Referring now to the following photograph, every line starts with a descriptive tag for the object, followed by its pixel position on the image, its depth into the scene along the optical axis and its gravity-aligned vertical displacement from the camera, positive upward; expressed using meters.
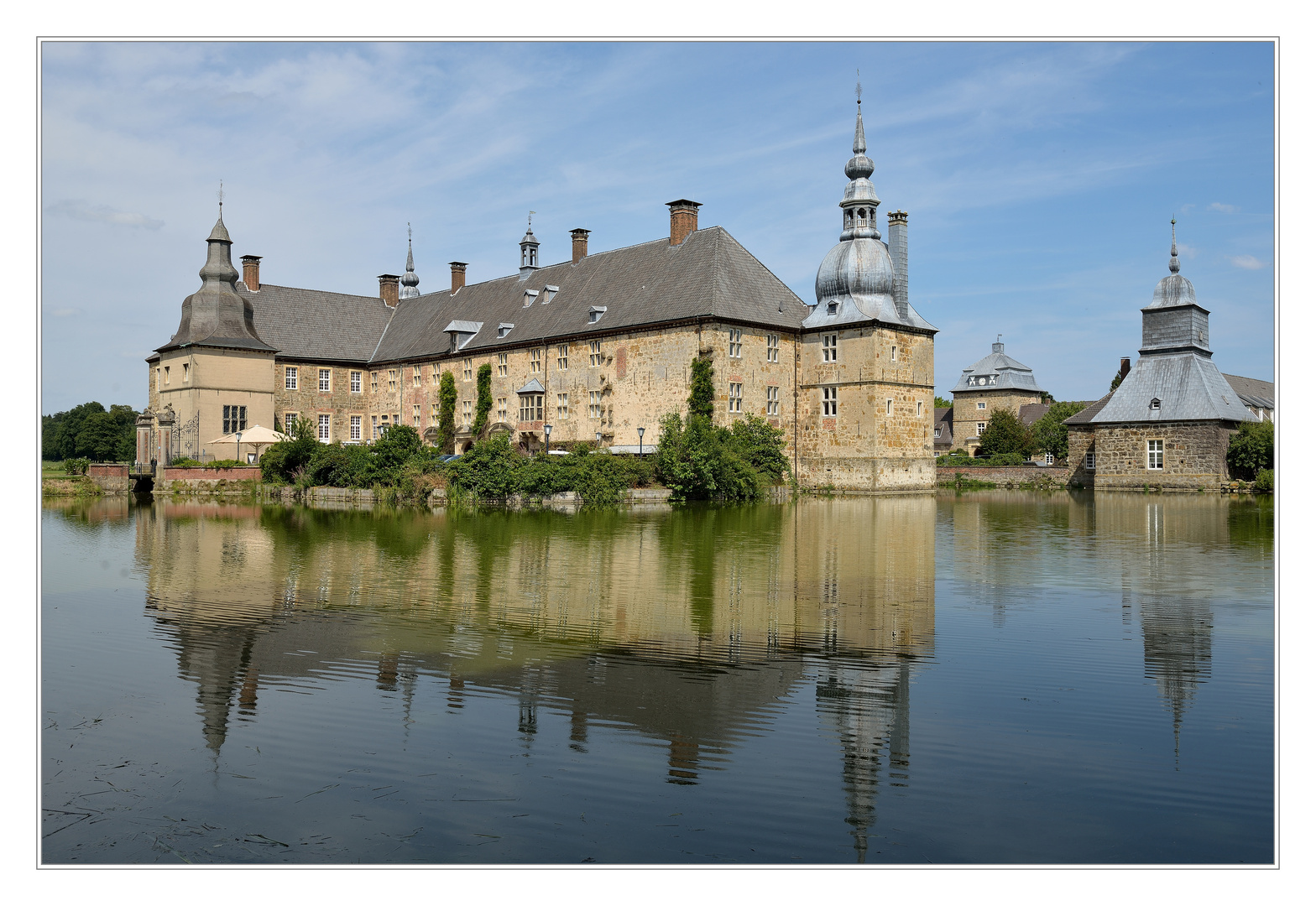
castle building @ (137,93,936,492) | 43.53 +5.06
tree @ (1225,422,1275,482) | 43.75 +0.45
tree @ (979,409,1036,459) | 71.69 +1.69
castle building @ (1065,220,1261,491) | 46.31 +2.26
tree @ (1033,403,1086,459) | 71.25 +1.80
